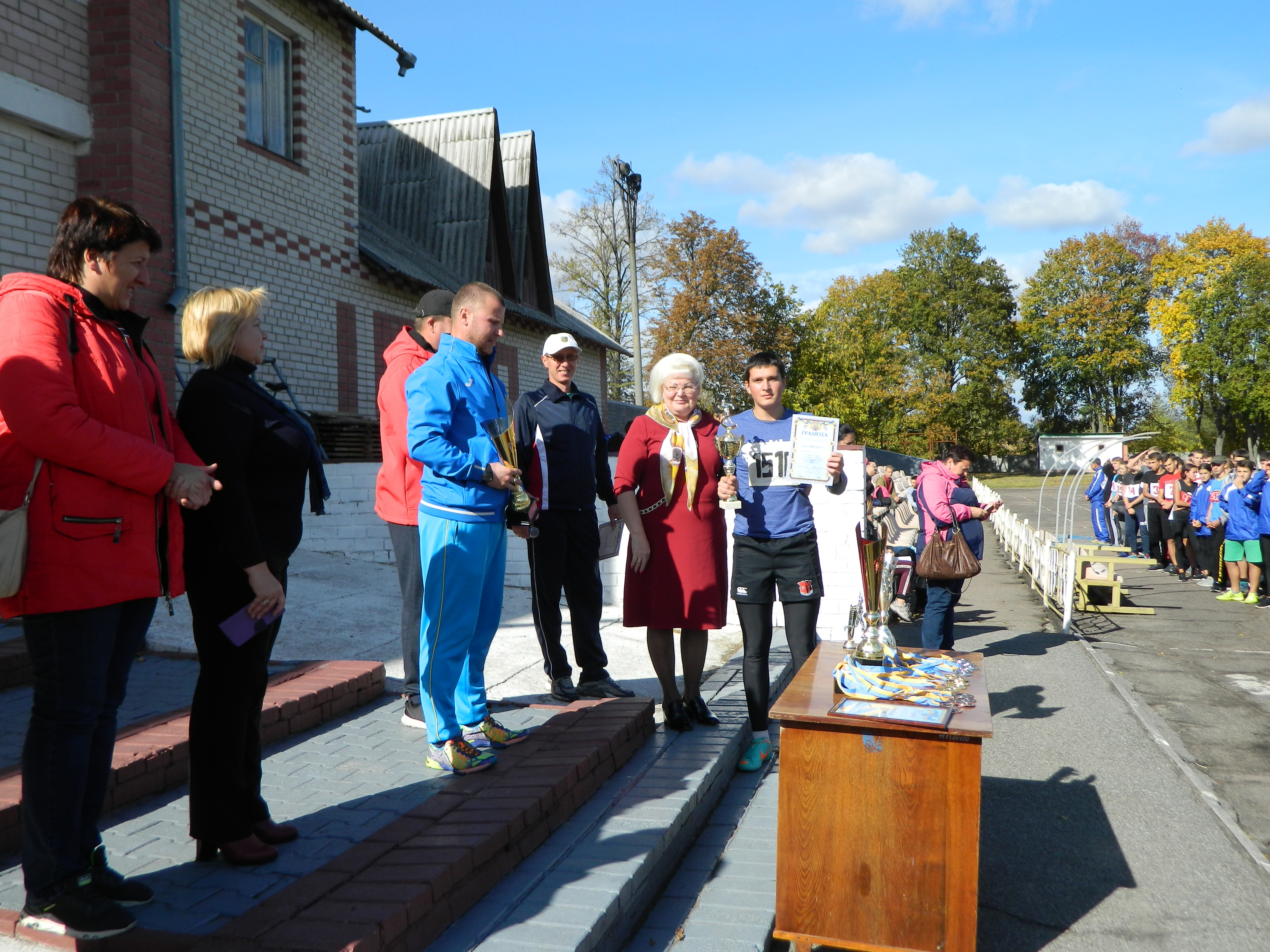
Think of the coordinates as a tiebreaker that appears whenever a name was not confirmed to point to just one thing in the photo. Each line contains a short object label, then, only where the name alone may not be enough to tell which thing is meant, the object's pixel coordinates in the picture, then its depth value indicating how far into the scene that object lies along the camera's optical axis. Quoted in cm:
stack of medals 346
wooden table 306
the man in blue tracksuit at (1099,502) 2230
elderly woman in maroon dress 497
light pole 2231
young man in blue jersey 486
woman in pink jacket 782
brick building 977
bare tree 4588
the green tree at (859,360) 4856
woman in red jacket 252
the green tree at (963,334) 6038
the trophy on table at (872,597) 382
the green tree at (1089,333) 6175
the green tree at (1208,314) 5469
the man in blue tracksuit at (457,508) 376
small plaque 310
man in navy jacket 527
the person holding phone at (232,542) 296
